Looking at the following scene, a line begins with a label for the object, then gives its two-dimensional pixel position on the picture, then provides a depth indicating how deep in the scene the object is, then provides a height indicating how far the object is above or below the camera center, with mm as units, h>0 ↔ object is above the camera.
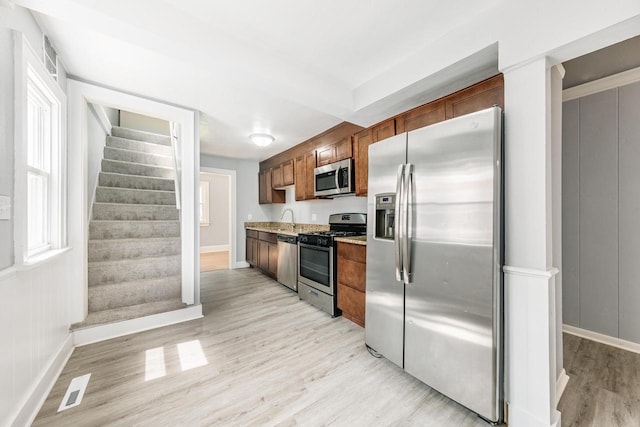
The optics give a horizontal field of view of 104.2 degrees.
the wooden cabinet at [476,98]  1757 +881
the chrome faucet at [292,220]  4902 -121
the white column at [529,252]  1357 -220
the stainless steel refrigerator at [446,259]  1433 -297
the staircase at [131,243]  2646 -335
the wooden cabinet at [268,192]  5223 +482
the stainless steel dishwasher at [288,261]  3668 -719
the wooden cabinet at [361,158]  2988 +690
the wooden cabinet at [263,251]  4328 -707
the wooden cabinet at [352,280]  2570 -721
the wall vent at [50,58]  1768 +1163
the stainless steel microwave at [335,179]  3197 +477
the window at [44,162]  1701 +421
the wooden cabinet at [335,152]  3289 +875
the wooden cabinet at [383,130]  2607 +917
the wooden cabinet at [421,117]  2156 +904
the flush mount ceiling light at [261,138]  3675 +1127
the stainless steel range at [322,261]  2961 -607
